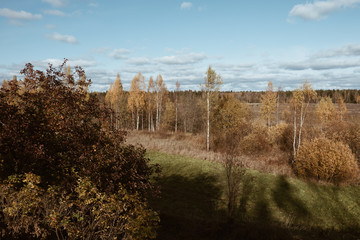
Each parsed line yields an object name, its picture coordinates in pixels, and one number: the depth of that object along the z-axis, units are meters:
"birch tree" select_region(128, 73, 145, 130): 60.94
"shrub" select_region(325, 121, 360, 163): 29.08
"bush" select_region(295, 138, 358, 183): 21.67
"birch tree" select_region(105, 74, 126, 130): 62.64
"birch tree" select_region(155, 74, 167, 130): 58.67
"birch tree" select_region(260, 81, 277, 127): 51.17
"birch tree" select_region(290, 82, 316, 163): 29.17
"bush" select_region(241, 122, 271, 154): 31.44
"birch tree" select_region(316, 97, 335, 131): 52.72
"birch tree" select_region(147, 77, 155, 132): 61.69
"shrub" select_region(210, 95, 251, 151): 35.66
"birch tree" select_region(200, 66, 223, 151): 34.75
